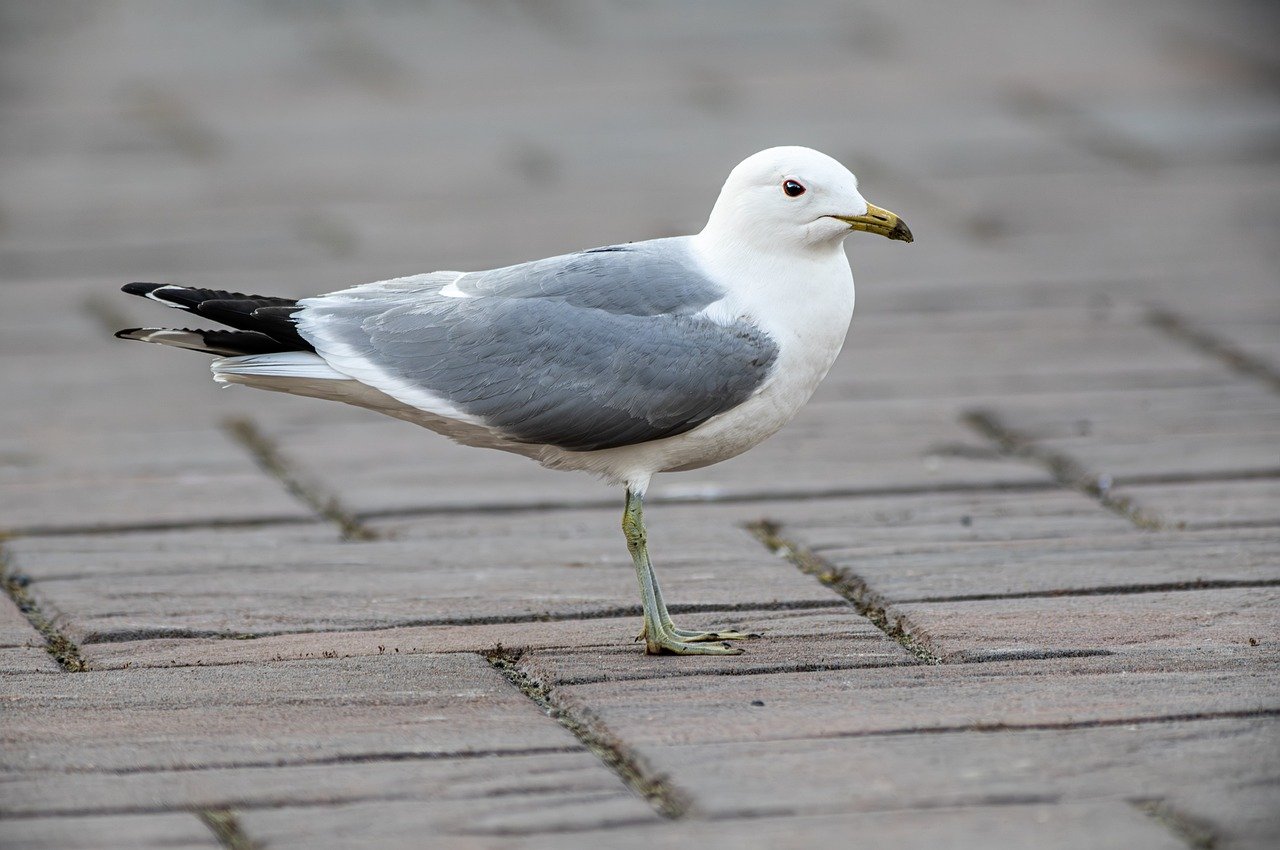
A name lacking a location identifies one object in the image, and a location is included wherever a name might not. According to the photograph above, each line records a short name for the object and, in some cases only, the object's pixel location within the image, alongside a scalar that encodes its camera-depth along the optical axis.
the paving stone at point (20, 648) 7.00
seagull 7.02
